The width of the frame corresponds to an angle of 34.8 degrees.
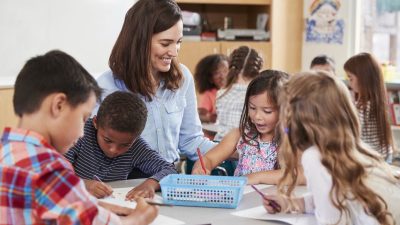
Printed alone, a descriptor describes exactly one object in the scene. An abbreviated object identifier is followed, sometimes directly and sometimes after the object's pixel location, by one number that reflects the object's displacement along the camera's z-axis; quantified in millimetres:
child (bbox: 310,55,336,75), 5024
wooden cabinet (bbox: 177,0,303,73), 5727
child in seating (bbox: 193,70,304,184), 2426
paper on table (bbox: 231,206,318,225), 1850
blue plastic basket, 1979
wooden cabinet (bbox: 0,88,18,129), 2986
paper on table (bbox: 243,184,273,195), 2223
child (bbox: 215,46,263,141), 4152
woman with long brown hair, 2523
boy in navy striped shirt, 2152
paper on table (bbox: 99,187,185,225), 1850
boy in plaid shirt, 1356
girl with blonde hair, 1678
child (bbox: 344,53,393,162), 3539
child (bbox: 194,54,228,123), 5219
